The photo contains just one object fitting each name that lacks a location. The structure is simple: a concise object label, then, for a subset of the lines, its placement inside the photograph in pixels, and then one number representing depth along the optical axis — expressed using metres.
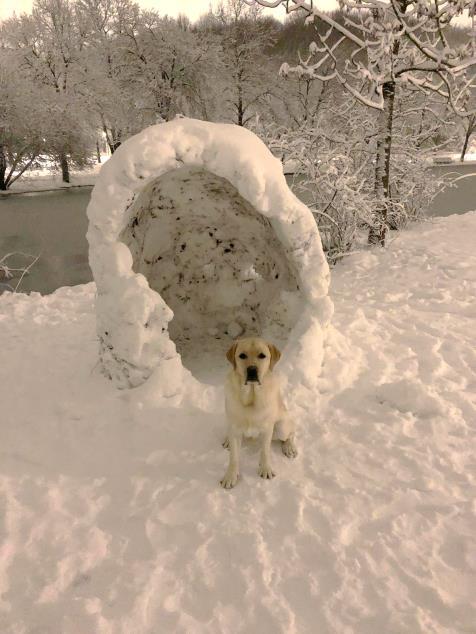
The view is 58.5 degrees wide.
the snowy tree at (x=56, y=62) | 23.94
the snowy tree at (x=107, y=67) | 25.19
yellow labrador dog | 2.64
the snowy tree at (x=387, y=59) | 4.82
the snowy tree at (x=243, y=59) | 26.94
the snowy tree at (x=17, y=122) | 22.52
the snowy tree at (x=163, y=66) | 23.86
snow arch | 3.43
